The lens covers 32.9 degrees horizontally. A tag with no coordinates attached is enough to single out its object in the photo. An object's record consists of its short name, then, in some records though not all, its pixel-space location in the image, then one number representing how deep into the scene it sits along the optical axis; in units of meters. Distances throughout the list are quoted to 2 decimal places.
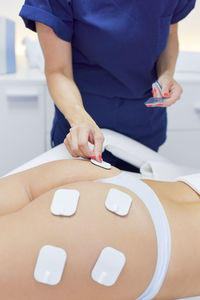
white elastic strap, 0.61
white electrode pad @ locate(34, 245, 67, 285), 0.55
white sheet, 1.01
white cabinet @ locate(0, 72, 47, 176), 1.57
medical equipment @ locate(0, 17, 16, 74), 1.59
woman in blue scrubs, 0.97
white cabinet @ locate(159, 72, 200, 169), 1.75
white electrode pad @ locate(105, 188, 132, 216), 0.63
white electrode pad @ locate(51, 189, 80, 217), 0.61
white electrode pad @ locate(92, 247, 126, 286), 0.57
